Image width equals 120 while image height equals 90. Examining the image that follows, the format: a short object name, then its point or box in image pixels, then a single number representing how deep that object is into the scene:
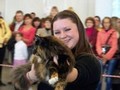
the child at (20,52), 6.21
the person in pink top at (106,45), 5.75
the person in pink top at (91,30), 6.15
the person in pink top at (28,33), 6.44
